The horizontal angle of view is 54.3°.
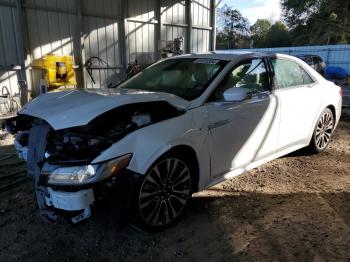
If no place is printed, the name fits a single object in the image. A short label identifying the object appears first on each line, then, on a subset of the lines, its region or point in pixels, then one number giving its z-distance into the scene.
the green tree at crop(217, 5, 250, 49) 59.78
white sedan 2.61
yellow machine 8.54
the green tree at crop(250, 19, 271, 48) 59.88
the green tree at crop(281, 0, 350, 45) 32.84
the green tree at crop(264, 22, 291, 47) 45.53
